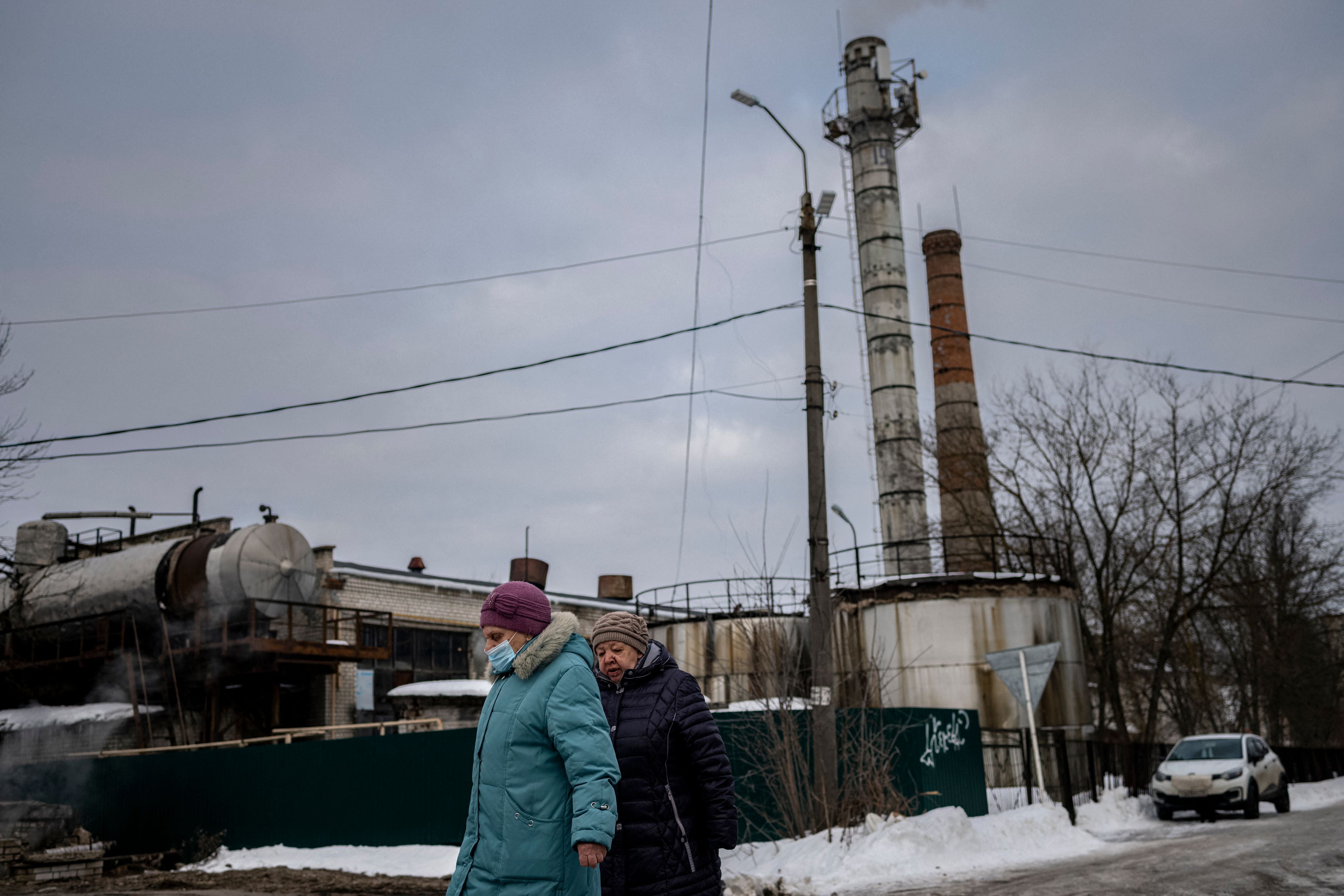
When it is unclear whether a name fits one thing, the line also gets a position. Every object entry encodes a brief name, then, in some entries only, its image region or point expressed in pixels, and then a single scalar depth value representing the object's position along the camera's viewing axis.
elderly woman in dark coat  4.41
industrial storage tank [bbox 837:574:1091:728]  20.67
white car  16.06
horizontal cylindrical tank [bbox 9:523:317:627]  21.59
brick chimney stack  28.22
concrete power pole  11.44
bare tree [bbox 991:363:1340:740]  26.56
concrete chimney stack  31.02
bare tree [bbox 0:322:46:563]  17.88
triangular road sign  13.91
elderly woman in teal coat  3.64
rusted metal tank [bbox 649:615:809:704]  22.14
